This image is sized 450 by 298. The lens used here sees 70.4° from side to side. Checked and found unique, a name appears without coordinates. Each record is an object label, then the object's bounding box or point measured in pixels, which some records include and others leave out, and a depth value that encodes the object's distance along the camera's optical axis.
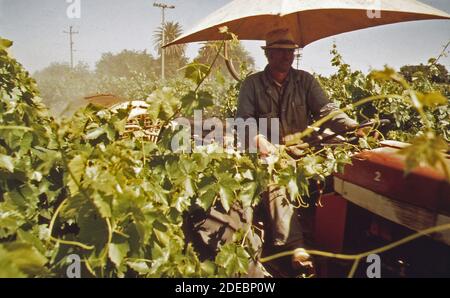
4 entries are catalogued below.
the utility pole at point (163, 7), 38.09
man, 3.21
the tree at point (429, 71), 5.14
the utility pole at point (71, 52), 54.76
